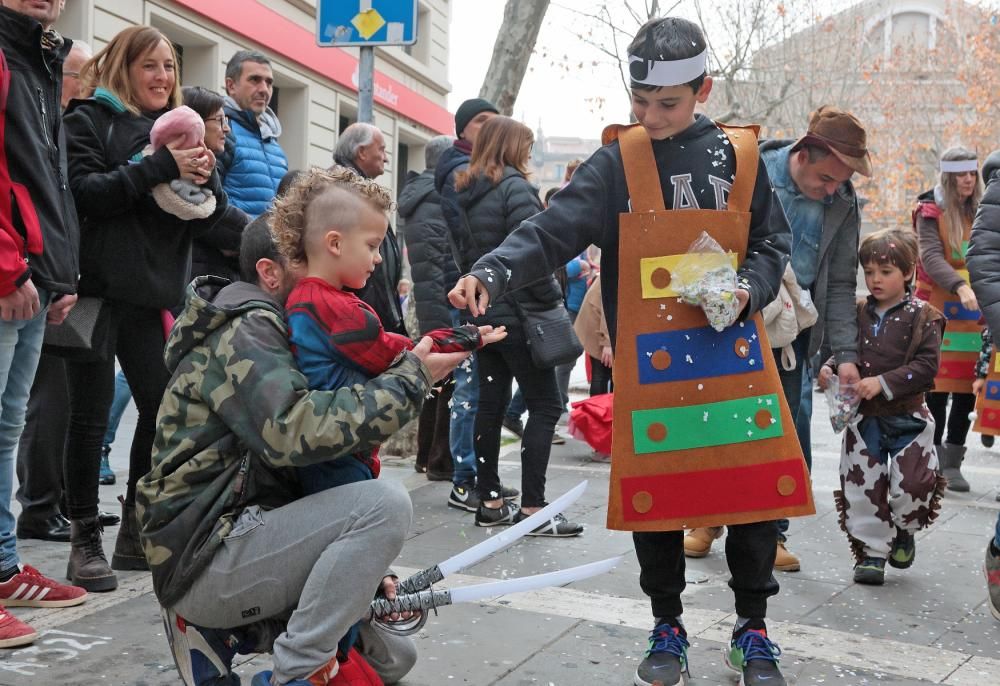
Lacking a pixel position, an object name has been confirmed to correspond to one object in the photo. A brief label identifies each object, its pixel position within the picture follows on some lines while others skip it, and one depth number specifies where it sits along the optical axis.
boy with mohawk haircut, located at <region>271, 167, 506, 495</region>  2.75
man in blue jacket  5.35
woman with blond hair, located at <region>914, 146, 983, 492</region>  6.95
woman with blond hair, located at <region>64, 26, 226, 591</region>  4.04
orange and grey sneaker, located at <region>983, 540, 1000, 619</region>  4.13
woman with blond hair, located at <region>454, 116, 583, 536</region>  5.46
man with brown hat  4.71
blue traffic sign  5.92
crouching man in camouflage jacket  2.65
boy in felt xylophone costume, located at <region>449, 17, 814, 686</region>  3.29
